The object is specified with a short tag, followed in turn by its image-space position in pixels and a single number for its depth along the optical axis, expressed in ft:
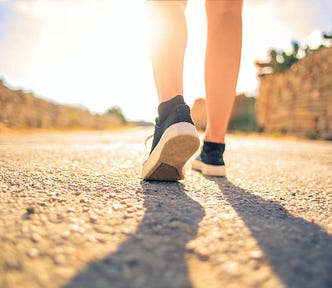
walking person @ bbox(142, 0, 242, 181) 3.25
